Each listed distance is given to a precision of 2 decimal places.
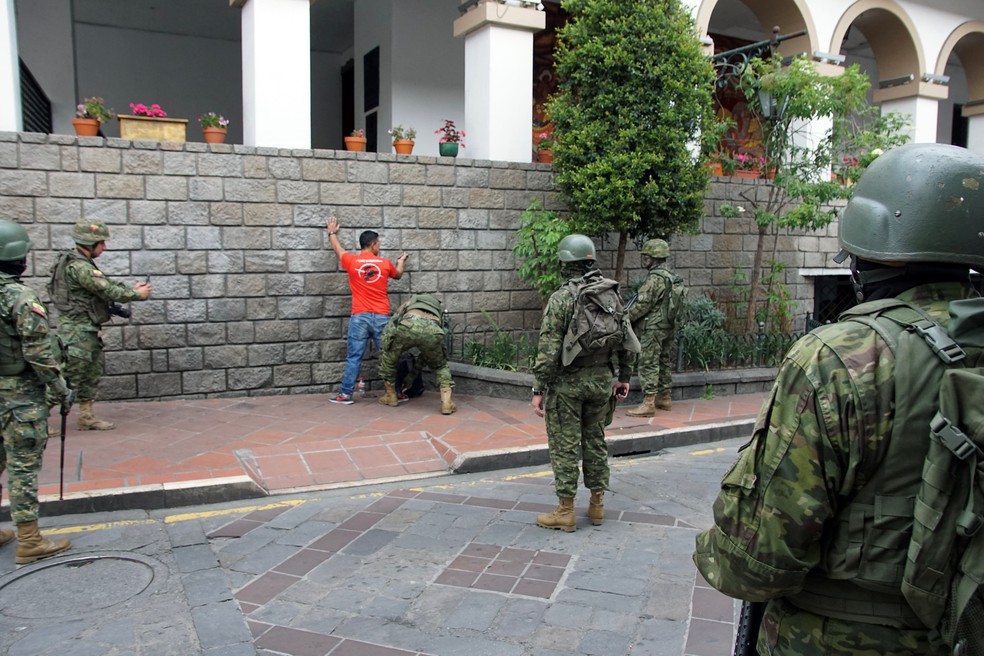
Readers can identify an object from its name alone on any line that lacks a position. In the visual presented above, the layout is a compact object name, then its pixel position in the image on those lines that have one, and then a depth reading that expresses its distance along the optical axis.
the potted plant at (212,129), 8.80
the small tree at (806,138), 10.07
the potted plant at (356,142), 9.63
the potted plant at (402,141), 10.02
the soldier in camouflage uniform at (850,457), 1.80
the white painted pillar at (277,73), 9.03
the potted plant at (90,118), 8.32
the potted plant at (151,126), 8.46
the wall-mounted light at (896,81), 14.04
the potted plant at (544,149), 10.57
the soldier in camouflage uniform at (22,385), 4.66
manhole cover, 4.10
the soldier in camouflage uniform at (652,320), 8.45
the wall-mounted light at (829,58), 12.80
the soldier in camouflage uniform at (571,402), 5.21
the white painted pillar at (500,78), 10.18
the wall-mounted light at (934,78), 14.06
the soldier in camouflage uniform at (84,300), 7.05
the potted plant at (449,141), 10.16
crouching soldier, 8.27
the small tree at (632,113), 9.10
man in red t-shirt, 8.53
